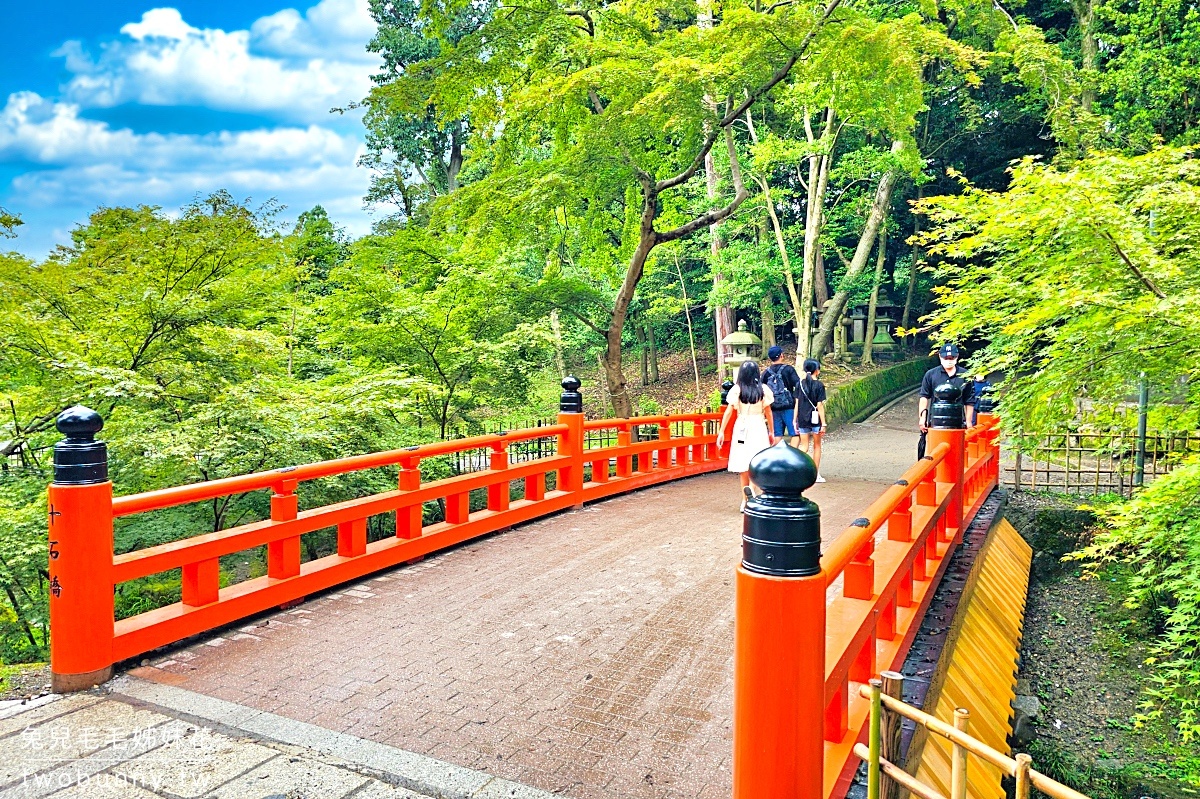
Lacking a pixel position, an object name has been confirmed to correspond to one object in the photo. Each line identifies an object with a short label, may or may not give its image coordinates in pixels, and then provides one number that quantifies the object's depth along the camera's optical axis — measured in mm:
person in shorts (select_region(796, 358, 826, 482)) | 9740
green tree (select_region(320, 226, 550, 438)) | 10656
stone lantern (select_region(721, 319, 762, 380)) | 13536
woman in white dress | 7066
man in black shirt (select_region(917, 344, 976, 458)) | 8594
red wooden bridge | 2754
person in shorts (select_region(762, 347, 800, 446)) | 8617
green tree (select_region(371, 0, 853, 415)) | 10500
